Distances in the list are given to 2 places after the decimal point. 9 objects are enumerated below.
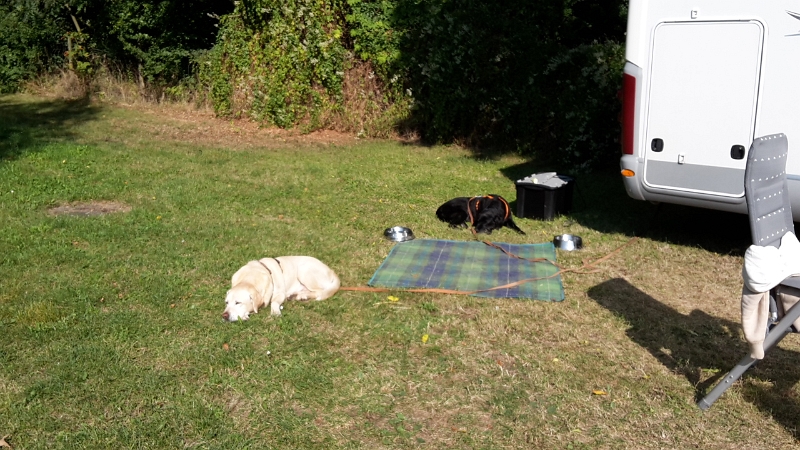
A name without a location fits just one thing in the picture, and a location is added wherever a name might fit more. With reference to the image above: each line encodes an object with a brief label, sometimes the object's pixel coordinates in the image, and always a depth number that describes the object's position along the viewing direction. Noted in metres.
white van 6.03
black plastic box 8.02
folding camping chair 3.67
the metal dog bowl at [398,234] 7.22
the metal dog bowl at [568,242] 7.10
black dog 7.62
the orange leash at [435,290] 5.88
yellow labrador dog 5.14
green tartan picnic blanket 6.05
